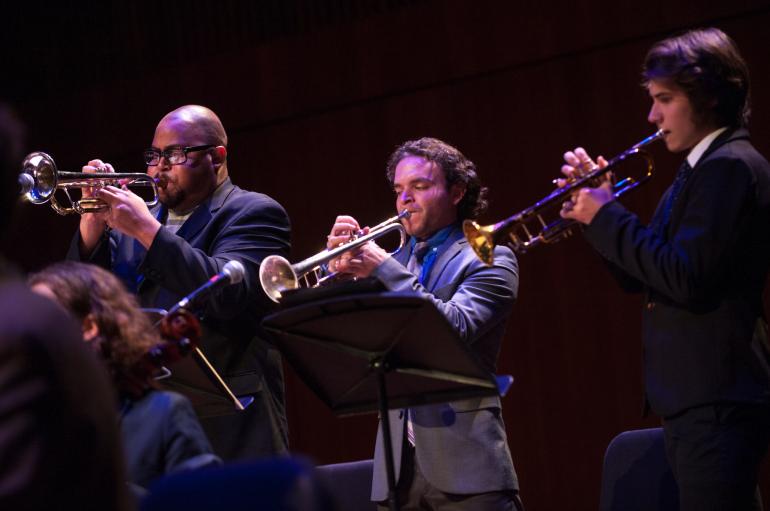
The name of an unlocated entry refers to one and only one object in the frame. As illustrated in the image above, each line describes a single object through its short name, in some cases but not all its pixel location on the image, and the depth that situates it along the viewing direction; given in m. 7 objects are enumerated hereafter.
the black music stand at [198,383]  5.41
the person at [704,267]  4.84
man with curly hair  6.08
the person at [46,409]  2.51
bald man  6.47
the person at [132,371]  3.87
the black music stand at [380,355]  4.87
